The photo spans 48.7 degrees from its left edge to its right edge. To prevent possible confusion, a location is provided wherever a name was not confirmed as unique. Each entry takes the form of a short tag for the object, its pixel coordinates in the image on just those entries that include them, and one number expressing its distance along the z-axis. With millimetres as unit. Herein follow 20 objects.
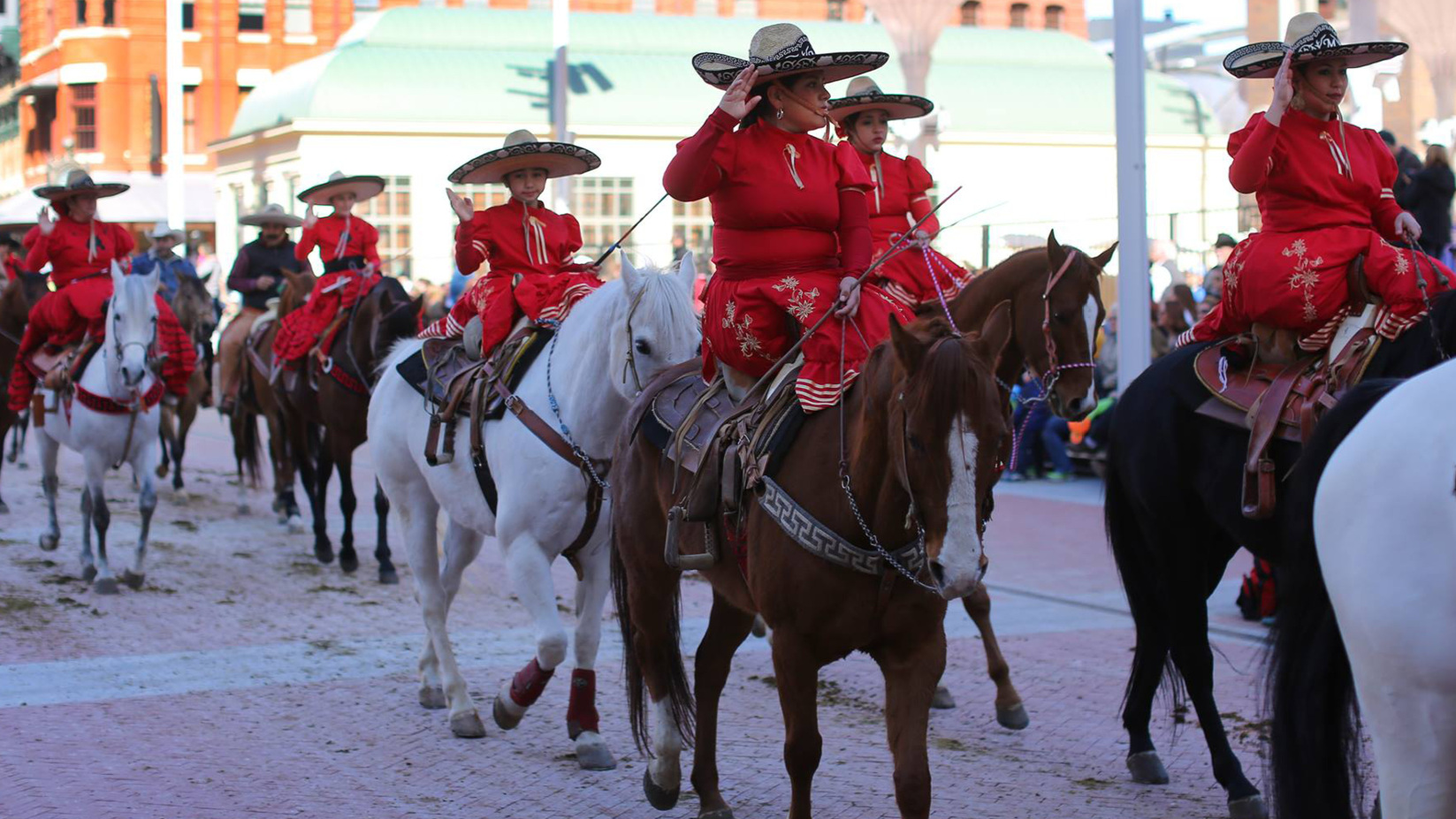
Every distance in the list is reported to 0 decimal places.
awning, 43094
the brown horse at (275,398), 13344
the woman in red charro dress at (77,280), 11391
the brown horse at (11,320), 14005
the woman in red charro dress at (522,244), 7547
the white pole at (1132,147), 11398
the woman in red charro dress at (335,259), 12047
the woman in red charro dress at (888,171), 8359
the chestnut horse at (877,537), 4145
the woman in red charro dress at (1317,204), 5914
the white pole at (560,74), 19828
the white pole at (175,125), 26266
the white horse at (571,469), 6461
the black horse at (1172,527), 6254
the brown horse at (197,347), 16047
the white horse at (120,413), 10742
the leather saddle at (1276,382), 5879
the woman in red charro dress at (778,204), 5230
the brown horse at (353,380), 11477
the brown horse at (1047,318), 7152
